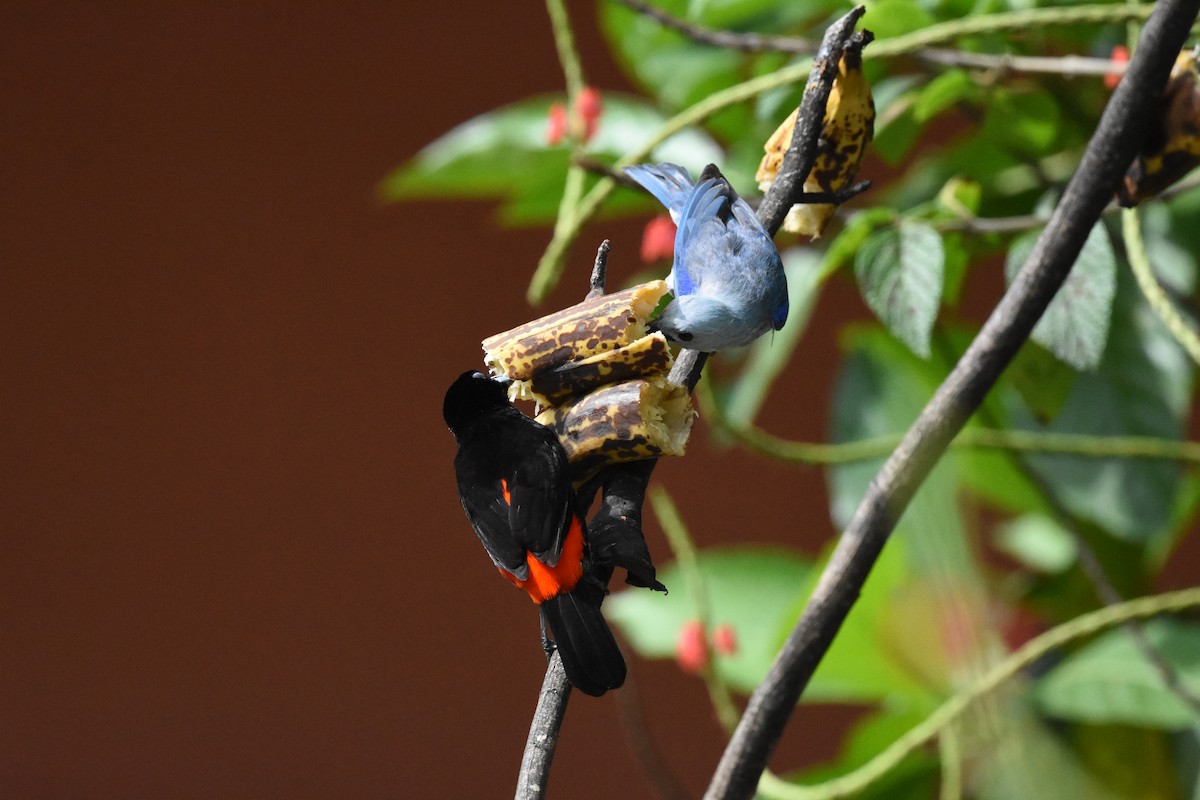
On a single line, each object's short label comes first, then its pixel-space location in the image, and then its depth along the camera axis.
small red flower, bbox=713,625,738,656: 10.02
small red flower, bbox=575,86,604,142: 8.44
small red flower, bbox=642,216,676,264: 8.32
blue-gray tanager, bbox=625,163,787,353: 7.40
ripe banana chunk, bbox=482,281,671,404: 7.35
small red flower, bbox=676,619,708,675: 9.67
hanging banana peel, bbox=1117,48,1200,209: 7.44
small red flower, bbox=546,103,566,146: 8.76
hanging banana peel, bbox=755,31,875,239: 7.42
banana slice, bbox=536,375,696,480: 7.35
